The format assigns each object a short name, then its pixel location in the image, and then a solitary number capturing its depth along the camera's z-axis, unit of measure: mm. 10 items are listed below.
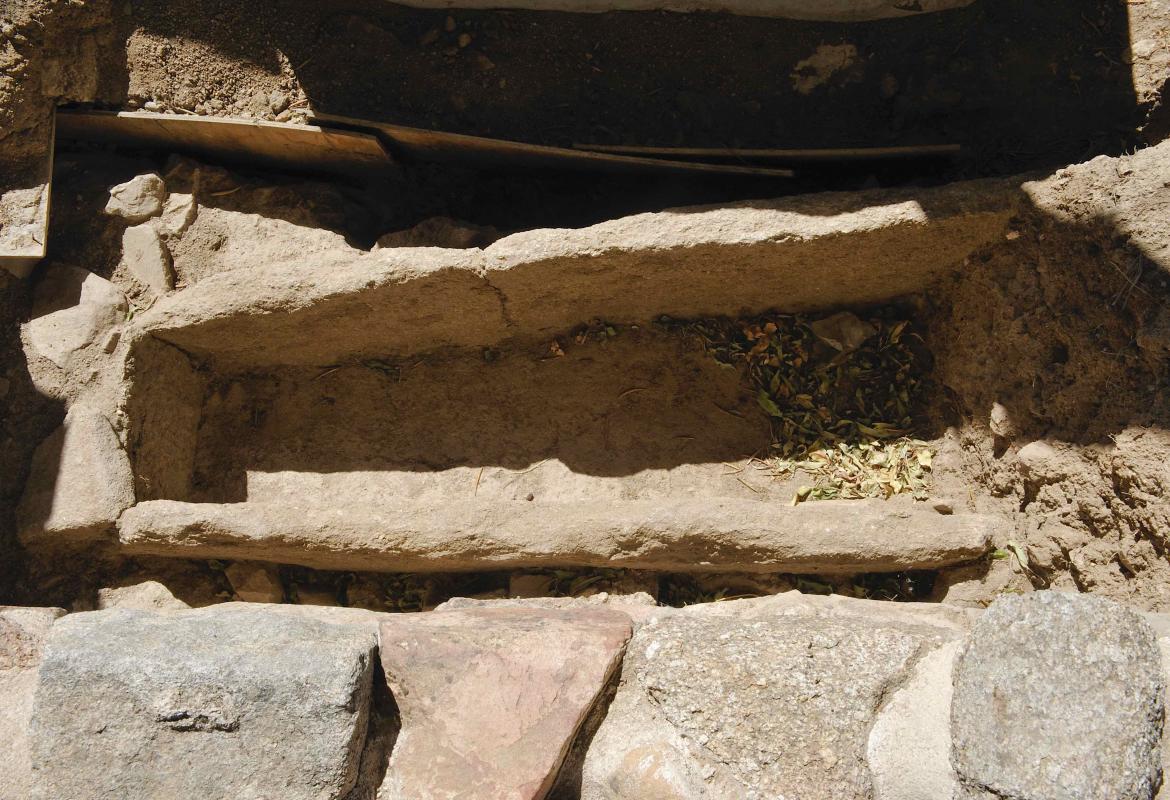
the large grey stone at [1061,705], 1747
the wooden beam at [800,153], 2896
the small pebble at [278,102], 3227
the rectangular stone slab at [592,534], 2480
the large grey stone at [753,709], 1962
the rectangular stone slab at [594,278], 2553
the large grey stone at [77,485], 2674
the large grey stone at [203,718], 2025
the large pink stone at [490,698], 2004
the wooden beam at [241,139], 3086
